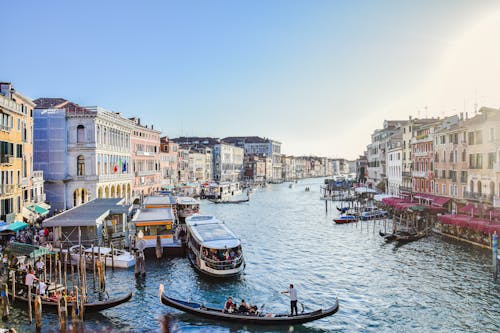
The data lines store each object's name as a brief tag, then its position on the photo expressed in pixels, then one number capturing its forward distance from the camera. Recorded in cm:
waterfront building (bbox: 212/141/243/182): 11256
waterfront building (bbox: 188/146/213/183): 9164
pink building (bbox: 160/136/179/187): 6850
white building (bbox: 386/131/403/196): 5267
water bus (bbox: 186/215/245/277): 2034
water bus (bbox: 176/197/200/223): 4181
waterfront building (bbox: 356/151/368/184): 9283
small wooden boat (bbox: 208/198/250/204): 6707
